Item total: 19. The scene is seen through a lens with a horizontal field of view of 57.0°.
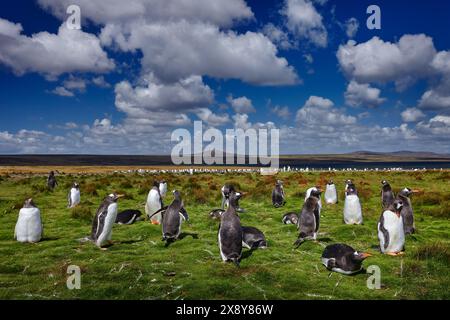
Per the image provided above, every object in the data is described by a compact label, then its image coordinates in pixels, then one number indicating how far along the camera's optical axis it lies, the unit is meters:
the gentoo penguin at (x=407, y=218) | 13.36
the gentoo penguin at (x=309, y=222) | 12.54
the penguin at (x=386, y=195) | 16.30
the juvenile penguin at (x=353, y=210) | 15.02
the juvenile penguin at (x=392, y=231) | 11.05
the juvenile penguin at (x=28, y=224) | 12.41
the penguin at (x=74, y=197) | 20.97
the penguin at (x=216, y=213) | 16.36
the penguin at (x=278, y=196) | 20.44
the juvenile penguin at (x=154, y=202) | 16.45
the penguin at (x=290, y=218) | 15.36
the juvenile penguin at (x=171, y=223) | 12.63
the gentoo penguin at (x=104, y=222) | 11.95
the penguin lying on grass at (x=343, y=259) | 9.36
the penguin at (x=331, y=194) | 21.98
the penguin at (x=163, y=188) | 24.04
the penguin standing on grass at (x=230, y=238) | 10.23
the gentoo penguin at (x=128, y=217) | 16.11
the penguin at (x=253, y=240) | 11.77
